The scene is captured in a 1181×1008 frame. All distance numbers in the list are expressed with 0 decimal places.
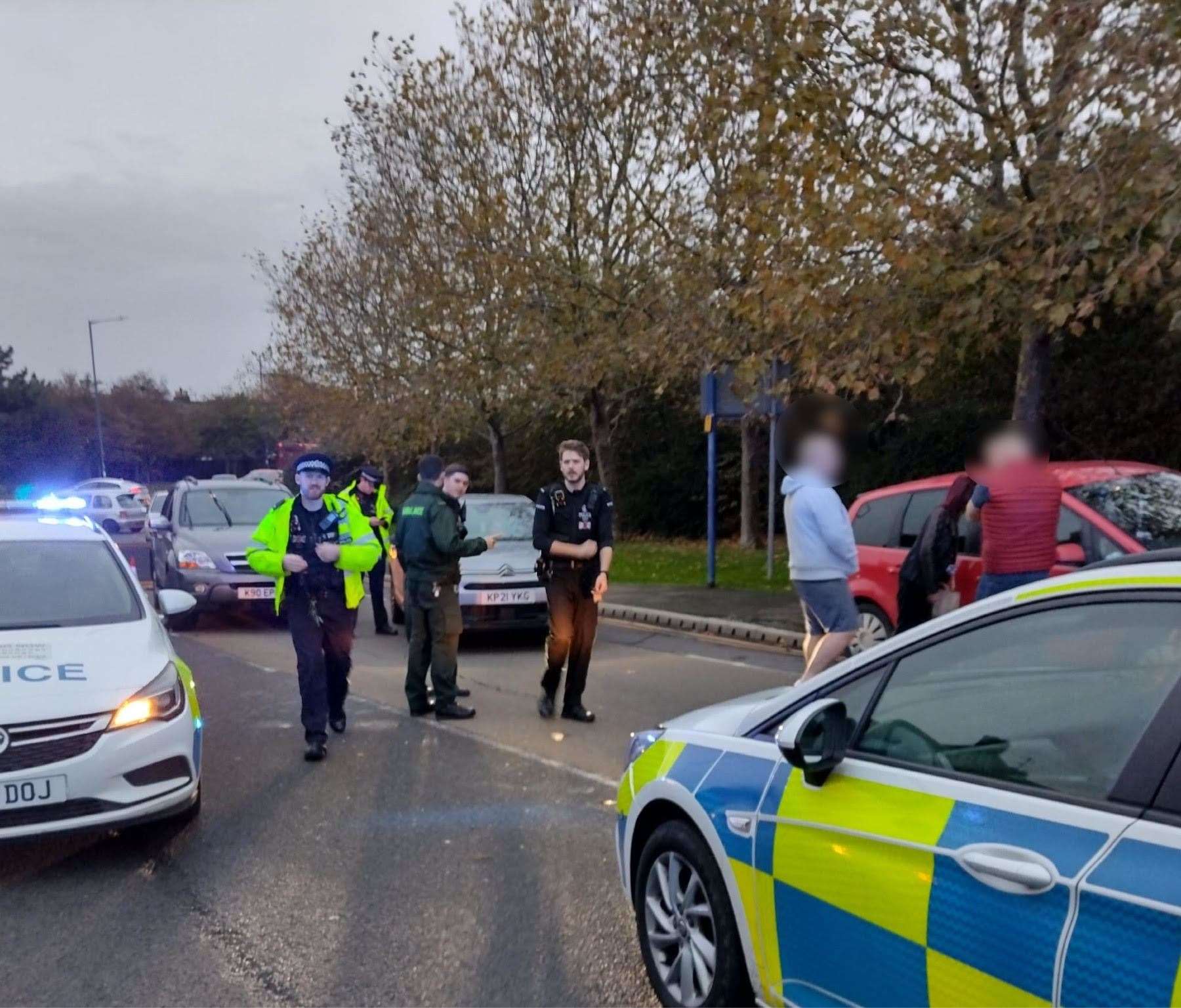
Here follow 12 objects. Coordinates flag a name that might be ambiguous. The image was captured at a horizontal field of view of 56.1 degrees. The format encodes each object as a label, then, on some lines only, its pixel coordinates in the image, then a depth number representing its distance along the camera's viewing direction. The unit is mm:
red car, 6746
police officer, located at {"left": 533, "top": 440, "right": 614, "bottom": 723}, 7246
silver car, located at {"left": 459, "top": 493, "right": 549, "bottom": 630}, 10555
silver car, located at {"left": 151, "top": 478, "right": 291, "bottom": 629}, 12102
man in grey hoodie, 6465
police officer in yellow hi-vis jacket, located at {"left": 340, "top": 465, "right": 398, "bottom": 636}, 10766
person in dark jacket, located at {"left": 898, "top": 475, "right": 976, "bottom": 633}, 6625
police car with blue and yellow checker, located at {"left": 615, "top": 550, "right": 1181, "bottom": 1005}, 2098
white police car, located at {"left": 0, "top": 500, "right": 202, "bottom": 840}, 4480
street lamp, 51028
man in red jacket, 6098
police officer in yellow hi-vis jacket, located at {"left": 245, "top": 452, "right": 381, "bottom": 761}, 6656
